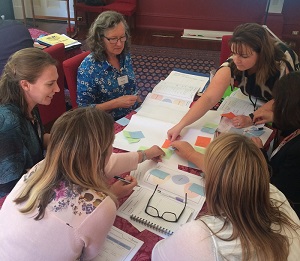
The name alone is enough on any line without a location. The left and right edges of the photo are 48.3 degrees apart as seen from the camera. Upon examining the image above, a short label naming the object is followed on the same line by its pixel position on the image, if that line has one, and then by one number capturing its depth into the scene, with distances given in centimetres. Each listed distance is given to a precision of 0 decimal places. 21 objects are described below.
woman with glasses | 203
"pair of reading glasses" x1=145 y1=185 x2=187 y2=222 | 125
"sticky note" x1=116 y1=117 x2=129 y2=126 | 185
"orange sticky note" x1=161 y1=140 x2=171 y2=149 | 167
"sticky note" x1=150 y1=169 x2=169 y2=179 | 147
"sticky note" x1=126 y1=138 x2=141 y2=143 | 170
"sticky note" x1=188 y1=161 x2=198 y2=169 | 153
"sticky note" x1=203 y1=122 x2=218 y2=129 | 186
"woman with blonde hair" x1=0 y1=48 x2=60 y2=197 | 148
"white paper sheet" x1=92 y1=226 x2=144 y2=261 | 112
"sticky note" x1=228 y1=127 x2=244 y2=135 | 184
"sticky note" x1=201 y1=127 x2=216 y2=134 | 181
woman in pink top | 103
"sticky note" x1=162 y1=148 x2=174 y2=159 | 160
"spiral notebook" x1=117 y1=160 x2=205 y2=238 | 124
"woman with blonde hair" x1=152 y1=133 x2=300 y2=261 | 94
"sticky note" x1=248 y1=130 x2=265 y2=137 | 182
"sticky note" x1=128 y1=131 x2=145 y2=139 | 173
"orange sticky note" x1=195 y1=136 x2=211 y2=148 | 170
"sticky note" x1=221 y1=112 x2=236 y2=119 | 194
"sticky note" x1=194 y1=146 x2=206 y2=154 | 164
